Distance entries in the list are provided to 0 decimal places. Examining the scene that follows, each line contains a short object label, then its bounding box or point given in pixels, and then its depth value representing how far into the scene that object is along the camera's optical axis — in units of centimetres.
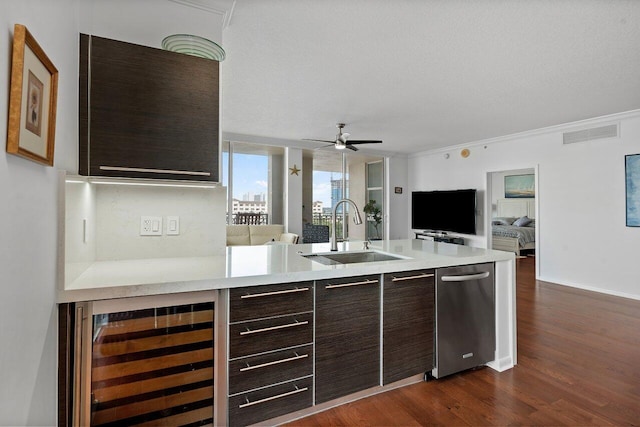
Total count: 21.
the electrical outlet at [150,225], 191
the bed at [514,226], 763
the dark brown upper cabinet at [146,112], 153
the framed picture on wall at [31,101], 88
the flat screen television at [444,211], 648
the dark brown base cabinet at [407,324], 196
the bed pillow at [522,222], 835
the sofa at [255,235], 591
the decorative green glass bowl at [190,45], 177
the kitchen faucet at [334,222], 241
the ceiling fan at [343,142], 458
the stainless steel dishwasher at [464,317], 213
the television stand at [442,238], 686
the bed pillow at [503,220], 873
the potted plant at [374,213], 797
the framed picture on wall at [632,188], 427
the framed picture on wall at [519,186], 879
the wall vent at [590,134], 454
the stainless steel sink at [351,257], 229
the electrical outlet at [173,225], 198
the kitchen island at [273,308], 144
